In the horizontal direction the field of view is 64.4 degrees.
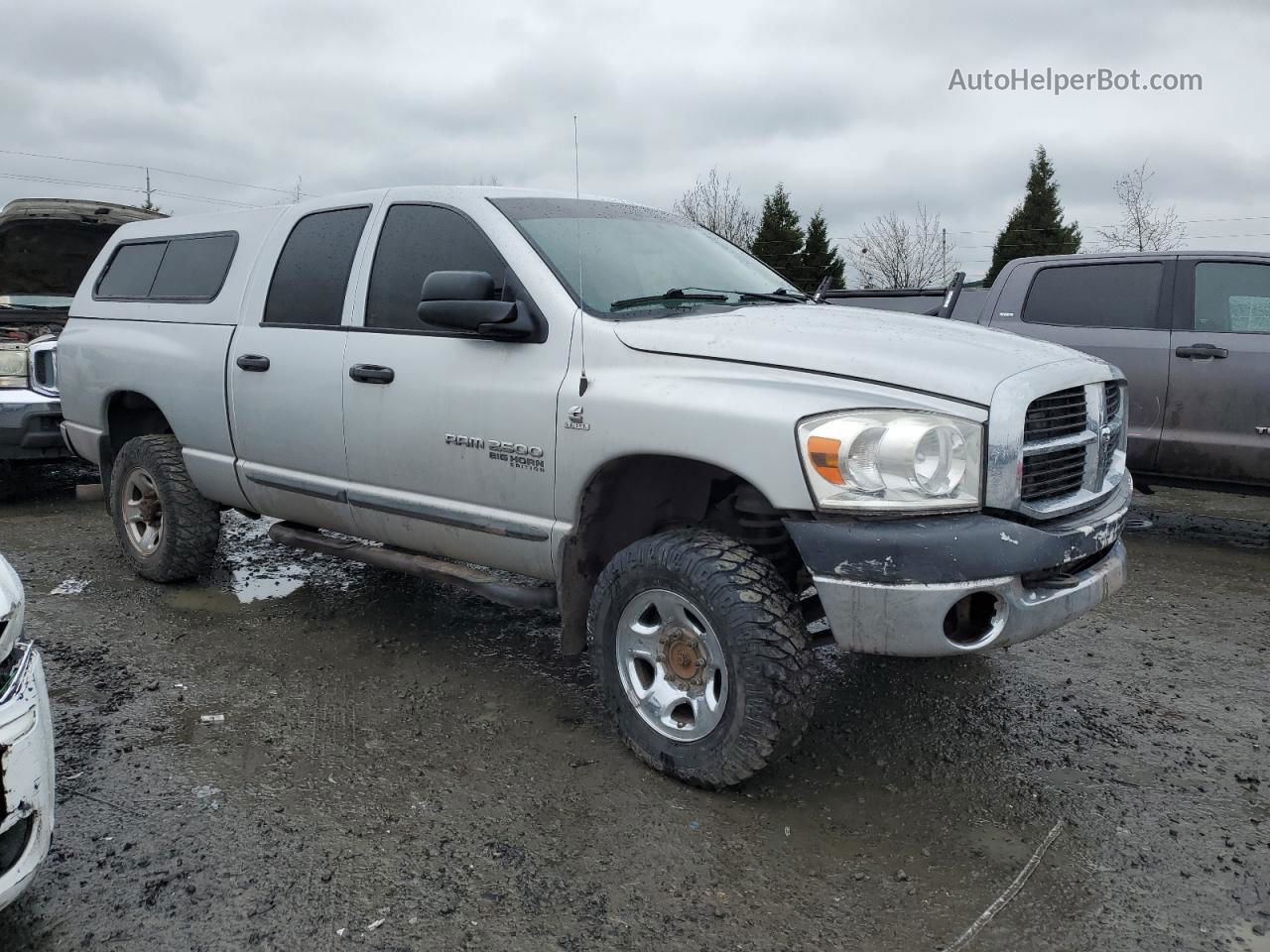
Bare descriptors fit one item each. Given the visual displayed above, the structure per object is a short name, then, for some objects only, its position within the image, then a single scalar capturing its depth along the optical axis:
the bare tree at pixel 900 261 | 40.06
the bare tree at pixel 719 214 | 39.56
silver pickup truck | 2.76
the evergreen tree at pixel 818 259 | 31.42
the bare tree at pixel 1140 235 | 32.84
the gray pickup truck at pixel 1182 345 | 6.08
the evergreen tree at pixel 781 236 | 31.17
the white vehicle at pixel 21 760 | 2.14
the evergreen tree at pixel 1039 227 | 31.84
